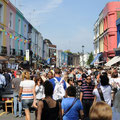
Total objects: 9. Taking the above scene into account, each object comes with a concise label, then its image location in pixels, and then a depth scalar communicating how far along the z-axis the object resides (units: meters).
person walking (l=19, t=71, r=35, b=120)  7.57
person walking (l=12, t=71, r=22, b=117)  9.52
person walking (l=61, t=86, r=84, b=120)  5.29
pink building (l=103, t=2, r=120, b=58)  33.02
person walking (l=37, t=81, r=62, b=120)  4.59
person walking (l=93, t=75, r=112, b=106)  6.74
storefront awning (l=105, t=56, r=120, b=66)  26.49
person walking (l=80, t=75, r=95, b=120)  7.82
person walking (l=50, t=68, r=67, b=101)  7.76
